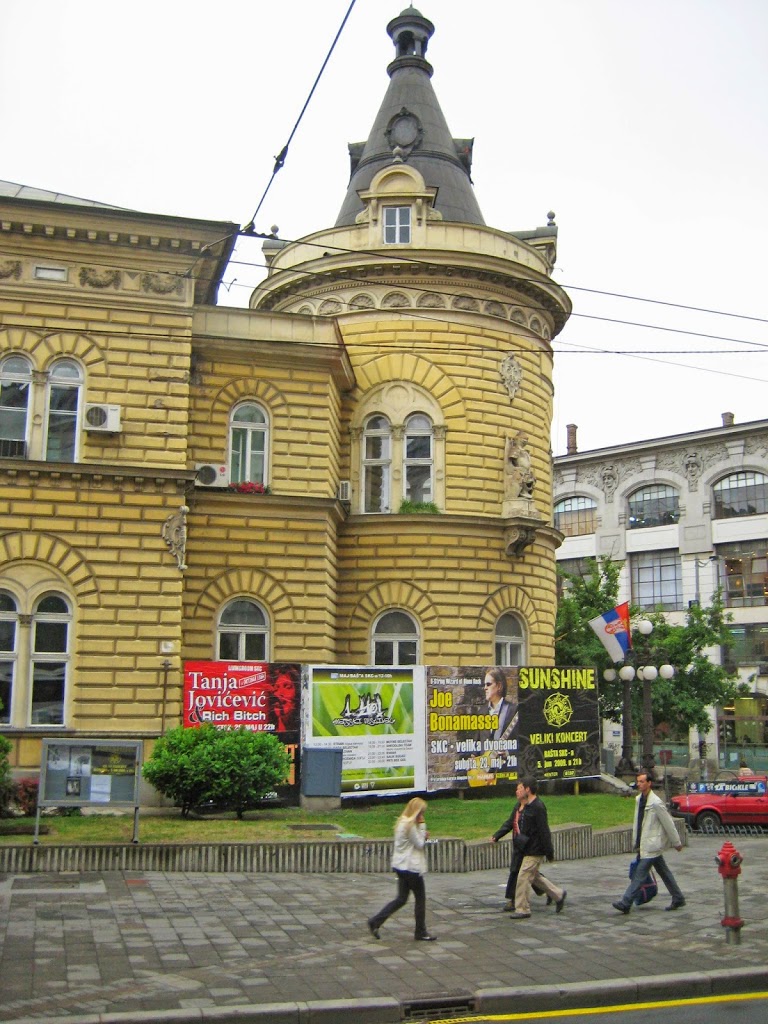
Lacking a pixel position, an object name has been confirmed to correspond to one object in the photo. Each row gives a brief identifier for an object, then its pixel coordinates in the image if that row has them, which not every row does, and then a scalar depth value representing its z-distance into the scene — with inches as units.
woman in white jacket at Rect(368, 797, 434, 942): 477.4
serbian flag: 1135.6
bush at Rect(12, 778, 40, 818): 800.9
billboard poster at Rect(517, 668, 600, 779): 1005.8
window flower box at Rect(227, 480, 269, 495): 1027.6
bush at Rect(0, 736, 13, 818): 725.3
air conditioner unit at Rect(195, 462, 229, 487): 1019.3
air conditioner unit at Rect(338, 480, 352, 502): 1118.4
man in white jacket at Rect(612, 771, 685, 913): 543.8
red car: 1027.3
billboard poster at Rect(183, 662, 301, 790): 877.2
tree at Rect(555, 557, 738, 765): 1644.9
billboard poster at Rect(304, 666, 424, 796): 868.6
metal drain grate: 383.9
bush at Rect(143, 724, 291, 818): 764.0
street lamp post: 1057.1
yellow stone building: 914.7
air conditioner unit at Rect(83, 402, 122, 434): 932.0
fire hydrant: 478.6
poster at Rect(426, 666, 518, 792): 930.7
